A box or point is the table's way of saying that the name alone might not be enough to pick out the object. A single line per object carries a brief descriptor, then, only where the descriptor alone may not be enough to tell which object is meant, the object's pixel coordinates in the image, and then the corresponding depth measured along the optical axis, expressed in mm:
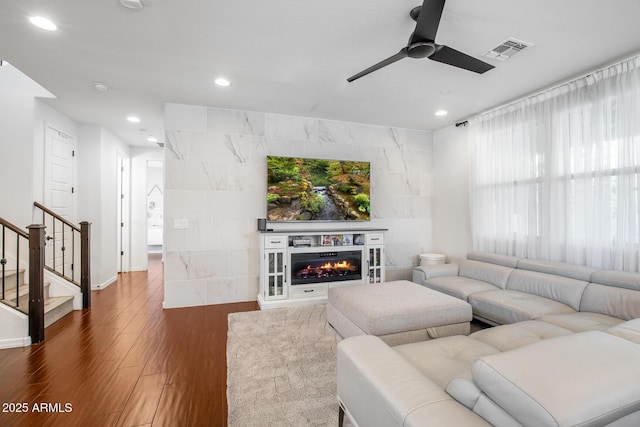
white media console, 3945
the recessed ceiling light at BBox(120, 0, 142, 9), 2006
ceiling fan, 1786
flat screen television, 4273
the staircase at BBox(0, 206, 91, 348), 2797
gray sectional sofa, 837
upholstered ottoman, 2402
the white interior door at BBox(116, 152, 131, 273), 6105
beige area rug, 1829
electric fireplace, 4086
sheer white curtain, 2801
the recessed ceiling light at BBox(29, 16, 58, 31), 2180
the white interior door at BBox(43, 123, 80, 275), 4160
